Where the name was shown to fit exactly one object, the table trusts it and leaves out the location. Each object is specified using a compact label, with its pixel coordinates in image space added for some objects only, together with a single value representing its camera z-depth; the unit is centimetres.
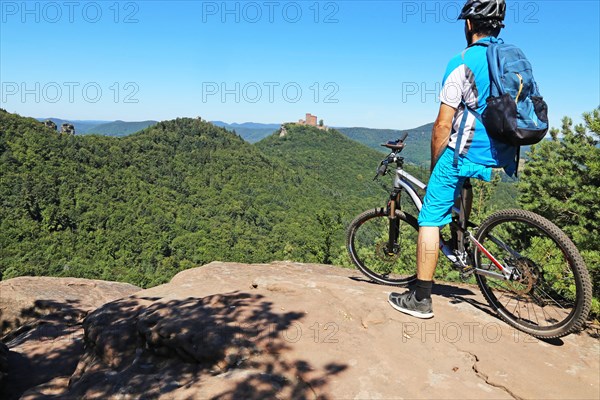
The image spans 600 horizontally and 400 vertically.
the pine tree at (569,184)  337
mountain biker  240
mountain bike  240
